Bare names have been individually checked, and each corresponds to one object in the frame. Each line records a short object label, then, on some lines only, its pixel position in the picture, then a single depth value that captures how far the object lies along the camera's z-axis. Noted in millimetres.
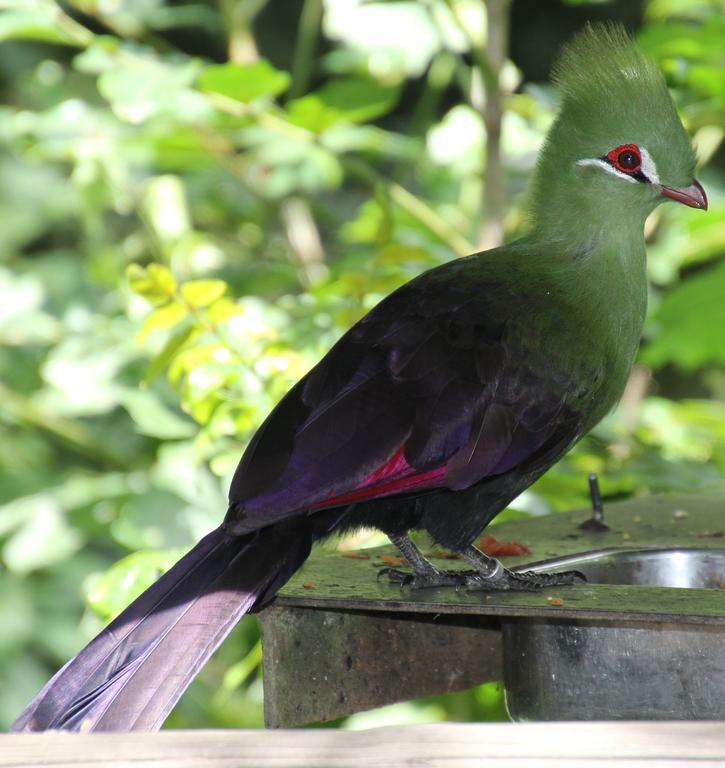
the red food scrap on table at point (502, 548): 4266
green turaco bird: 3291
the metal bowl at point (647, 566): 4008
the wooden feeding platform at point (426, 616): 3178
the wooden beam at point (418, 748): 2078
